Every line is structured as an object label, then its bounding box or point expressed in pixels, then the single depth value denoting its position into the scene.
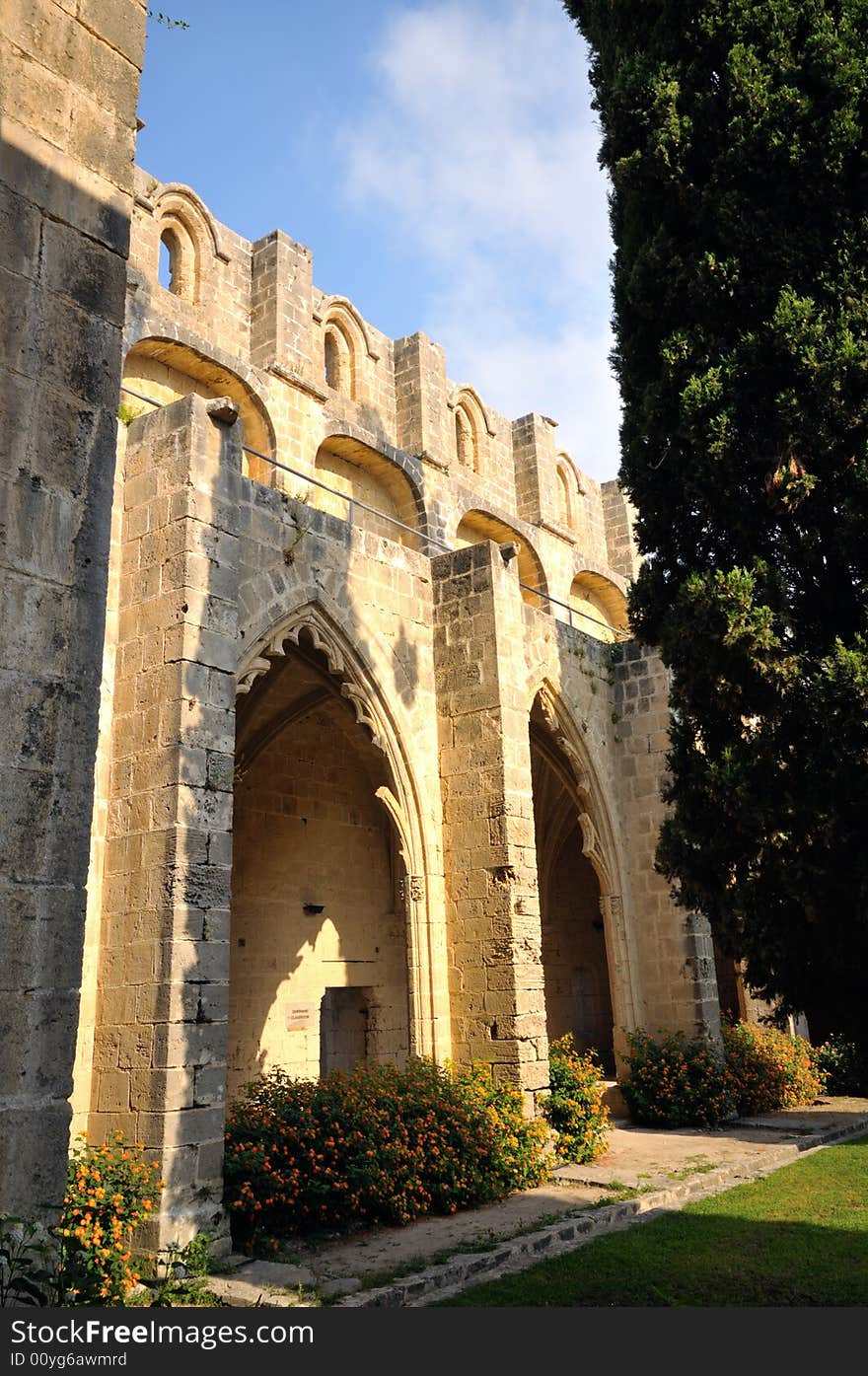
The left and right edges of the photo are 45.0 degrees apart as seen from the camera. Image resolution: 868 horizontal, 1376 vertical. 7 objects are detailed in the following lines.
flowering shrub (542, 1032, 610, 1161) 9.10
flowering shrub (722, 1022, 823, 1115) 11.84
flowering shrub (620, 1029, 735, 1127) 11.02
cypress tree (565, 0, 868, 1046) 5.54
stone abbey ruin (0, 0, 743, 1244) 2.90
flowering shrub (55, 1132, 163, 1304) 4.75
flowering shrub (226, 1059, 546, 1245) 6.65
